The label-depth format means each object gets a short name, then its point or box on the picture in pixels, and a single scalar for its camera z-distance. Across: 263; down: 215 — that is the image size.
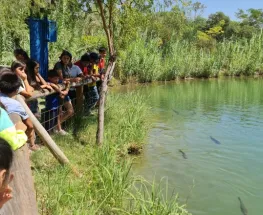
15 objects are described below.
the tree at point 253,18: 34.02
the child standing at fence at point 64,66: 4.17
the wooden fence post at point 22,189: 1.50
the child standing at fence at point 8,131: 1.60
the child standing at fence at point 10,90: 2.53
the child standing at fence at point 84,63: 5.08
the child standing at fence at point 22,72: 3.16
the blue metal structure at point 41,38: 4.21
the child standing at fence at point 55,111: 4.08
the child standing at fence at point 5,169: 1.07
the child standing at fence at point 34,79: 3.58
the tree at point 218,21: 32.51
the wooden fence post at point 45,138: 2.71
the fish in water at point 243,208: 3.24
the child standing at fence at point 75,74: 4.36
